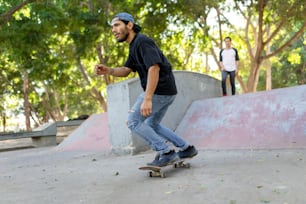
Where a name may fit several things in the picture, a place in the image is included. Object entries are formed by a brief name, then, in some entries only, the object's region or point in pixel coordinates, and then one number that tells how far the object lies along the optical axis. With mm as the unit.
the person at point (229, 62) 9430
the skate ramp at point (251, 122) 5887
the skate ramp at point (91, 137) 8656
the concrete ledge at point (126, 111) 6738
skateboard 4086
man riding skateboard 3889
